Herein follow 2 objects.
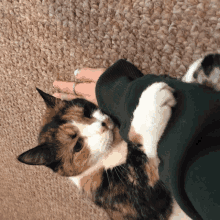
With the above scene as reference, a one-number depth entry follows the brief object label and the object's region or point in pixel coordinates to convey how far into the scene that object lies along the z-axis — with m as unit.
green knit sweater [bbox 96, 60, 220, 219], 0.24
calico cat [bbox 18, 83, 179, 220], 0.34
